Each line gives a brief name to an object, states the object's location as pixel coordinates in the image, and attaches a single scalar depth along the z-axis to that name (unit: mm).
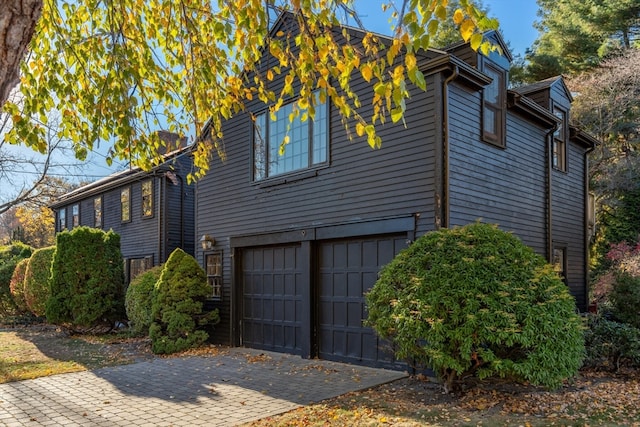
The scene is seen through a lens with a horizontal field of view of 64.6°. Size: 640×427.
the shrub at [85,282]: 13812
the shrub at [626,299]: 9562
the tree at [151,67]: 4621
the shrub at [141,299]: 12038
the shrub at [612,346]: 8344
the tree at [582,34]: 21188
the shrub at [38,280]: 16219
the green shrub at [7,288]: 19500
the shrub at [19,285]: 18094
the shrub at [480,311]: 6133
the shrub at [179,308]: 10969
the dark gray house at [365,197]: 8414
